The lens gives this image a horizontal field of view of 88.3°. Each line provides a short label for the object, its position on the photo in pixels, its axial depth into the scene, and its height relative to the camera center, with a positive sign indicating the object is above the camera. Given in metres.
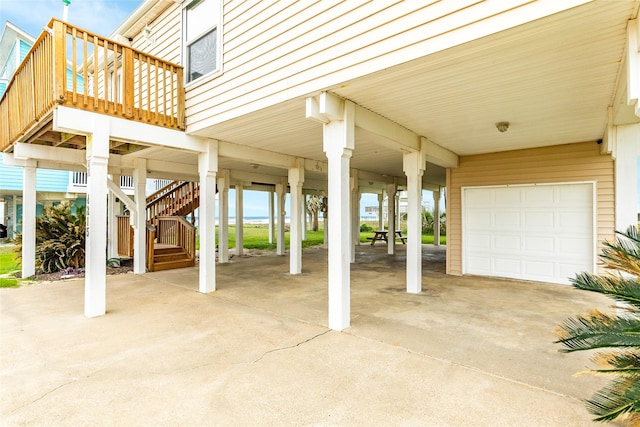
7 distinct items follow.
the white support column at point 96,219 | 4.36 +0.00
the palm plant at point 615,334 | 1.70 -0.66
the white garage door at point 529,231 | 6.23 -0.29
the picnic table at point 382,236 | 15.10 -0.91
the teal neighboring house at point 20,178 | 11.34 +1.59
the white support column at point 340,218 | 3.89 +0.00
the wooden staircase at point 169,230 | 8.31 -0.32
